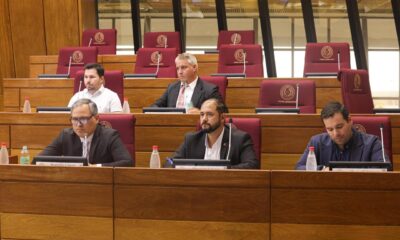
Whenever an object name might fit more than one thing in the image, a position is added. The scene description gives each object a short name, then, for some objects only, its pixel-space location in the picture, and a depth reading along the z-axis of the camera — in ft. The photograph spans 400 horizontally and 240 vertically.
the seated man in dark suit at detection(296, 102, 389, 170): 21.25
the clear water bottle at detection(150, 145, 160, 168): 22.85
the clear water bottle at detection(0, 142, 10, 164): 22.48
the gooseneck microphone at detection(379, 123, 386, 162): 20.99
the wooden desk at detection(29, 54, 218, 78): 43.21
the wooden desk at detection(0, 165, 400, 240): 16.89
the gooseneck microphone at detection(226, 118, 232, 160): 22.44
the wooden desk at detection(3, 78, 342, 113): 34.76
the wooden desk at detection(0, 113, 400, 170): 26.23
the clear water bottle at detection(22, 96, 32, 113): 31.83
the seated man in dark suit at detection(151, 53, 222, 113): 30.05
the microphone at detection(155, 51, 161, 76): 39.98
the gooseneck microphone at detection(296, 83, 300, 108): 29.27
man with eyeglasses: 23.04
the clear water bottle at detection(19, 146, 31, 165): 23.20
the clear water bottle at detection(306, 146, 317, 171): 20.92
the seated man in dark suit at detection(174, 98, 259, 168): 22.45
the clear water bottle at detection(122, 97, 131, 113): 31.39
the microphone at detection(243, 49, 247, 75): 38.32
